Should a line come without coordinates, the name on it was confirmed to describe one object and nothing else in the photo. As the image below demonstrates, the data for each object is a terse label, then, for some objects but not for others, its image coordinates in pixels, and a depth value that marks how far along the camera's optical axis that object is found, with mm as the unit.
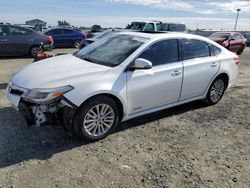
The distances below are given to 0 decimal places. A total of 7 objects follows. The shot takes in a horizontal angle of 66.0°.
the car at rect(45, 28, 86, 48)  12785
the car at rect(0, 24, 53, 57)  8578
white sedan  2705
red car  11751
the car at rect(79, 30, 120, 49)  7991
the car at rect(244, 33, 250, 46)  21154
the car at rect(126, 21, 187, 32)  11513
